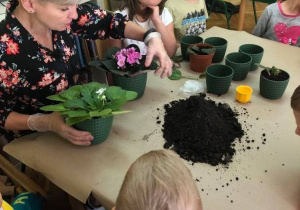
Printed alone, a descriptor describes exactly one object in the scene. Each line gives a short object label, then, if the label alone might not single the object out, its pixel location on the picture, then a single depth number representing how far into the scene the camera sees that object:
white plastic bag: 1.14
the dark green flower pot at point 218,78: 1.09
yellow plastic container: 1.07
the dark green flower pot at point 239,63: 1.16
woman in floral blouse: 0.90
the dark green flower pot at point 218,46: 1.28
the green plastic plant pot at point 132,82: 1.06
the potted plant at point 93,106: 0.82
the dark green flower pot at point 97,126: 0.85
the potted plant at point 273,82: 1.06
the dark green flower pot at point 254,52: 1.22
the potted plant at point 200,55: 1.23
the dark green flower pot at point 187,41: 1.33
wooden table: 0.76
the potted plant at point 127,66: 1.03
